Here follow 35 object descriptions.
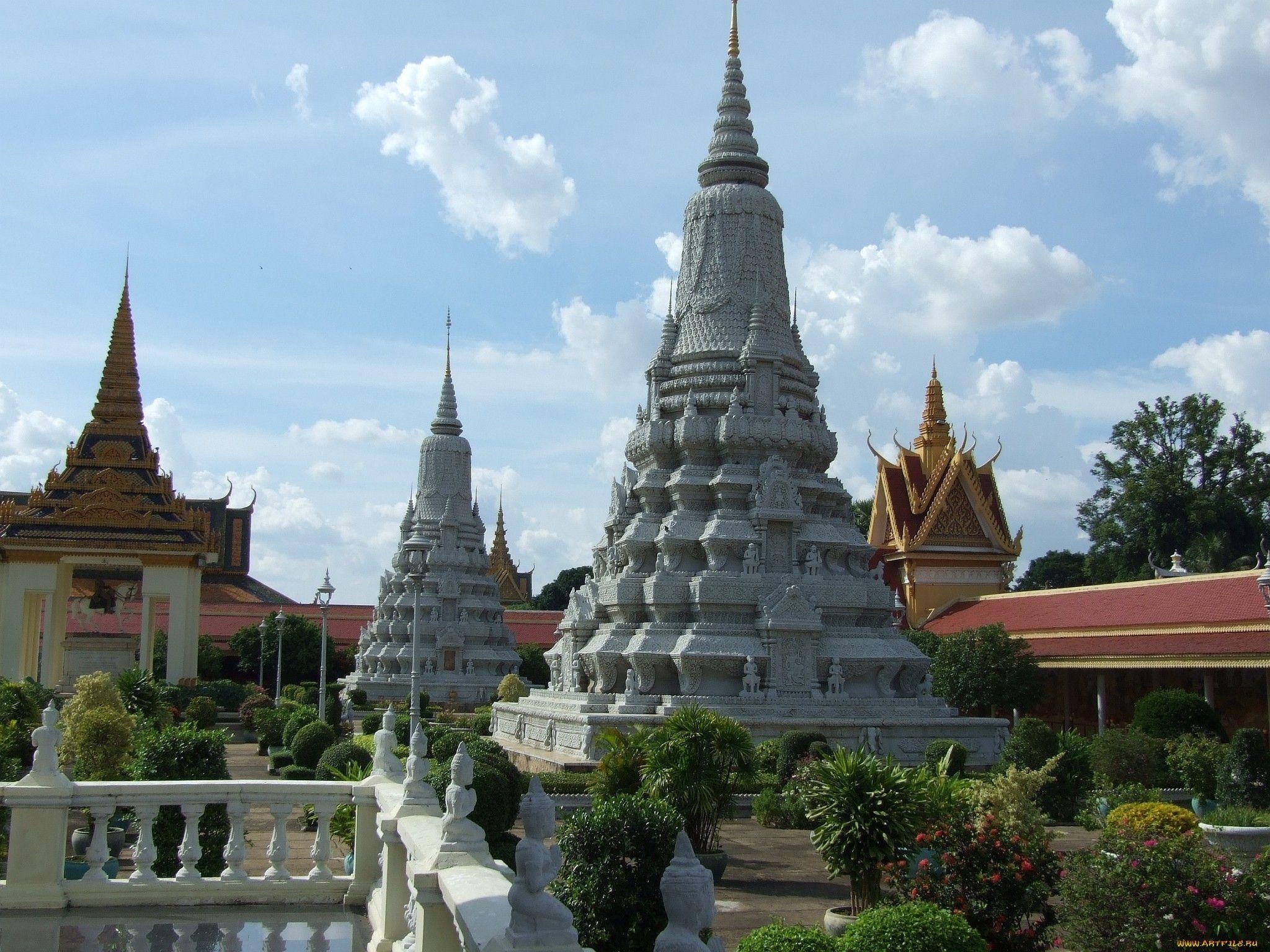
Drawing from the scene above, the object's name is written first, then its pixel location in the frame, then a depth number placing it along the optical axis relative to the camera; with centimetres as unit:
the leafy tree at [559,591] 9425
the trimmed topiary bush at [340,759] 1856
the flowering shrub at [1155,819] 1106
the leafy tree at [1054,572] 6356
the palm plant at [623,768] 1557
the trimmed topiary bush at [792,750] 2167
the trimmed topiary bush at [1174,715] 2519
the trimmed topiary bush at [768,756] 2339
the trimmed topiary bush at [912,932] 794
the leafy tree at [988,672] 3366
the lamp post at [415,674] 1744
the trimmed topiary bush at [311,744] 2303
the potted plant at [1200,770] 1998
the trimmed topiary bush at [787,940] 754
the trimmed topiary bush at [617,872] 888
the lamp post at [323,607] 2703
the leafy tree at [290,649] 5550
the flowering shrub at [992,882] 957
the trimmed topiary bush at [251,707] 3634
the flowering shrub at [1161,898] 839
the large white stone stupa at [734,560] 2641
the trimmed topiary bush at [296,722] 2683
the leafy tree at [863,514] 6681
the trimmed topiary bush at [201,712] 3422
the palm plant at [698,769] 1408
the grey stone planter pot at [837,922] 1073
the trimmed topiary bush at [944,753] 2184
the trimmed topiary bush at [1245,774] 1814
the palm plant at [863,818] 1077
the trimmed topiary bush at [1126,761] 2086
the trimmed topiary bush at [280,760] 2598
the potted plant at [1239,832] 1118
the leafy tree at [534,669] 5538
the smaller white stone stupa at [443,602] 5056
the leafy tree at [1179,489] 4588
